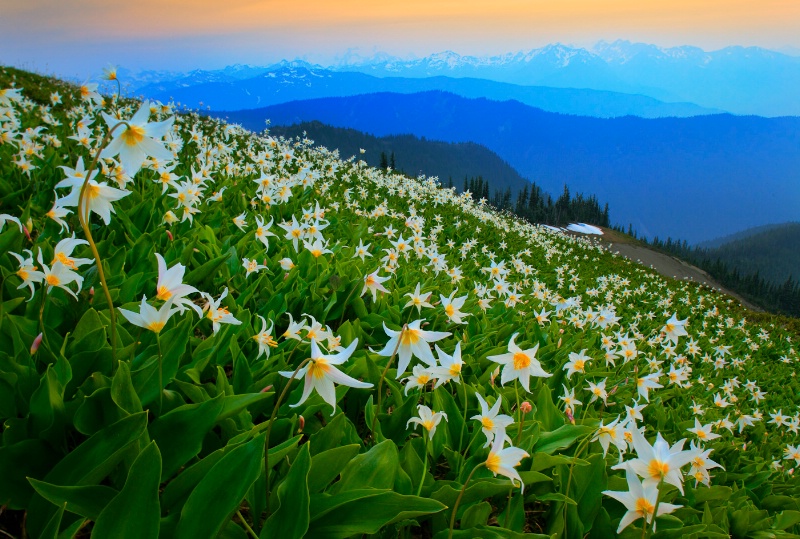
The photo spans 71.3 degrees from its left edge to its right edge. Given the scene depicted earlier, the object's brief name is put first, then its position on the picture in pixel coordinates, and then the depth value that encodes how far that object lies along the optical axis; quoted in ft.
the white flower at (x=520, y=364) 1.99
